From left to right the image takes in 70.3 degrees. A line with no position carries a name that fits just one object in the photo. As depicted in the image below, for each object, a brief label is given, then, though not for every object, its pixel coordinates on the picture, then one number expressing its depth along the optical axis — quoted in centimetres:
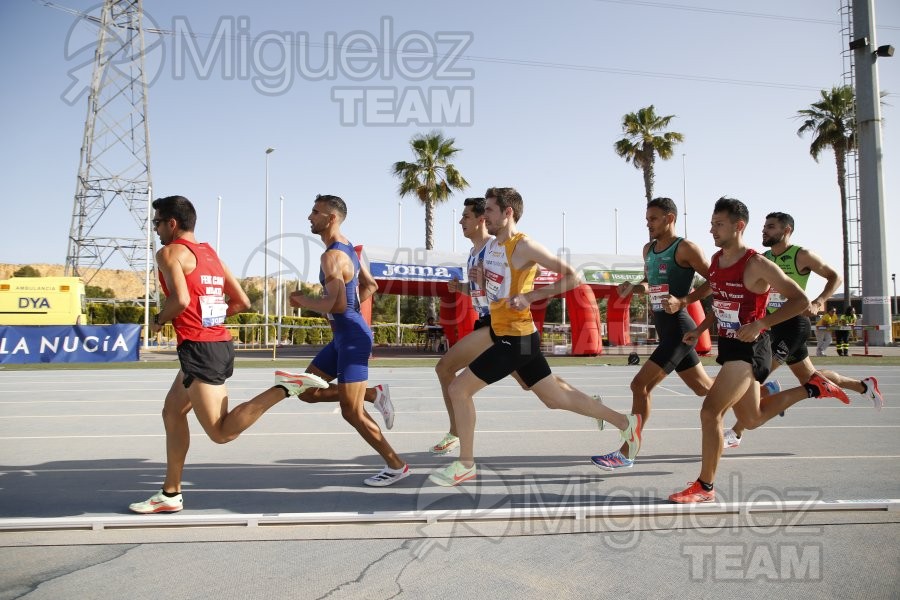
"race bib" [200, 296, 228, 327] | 423
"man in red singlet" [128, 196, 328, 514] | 411
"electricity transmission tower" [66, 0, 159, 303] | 3759
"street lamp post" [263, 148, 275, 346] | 3689
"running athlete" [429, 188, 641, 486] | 473
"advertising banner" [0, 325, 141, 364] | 2217
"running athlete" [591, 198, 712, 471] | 553
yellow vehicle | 2694
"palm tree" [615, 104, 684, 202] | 3591
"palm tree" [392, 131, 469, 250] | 3595
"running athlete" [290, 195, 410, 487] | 471
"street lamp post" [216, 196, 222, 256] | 4309
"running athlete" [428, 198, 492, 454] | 528
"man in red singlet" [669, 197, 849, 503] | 435
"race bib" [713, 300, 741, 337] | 461
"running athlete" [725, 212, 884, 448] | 589
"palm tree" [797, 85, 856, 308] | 3972
